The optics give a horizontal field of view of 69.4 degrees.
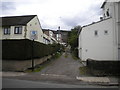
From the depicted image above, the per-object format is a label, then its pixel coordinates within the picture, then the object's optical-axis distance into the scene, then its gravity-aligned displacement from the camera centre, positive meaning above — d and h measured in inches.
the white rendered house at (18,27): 591.2 +123.5
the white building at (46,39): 892.8 +58.6
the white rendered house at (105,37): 460.0 +37.5
